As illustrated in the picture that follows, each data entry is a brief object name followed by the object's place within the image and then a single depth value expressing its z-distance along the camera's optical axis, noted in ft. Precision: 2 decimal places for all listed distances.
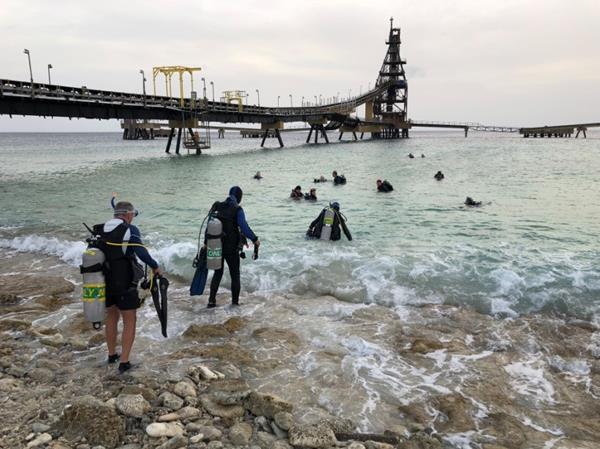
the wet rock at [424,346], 21.97
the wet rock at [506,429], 15.33
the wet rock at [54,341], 21.73
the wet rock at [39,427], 14.28
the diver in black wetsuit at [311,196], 70.18
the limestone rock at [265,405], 15.79
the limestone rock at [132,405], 15.15
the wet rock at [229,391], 16.30
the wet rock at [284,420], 15.05
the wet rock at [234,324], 24.41
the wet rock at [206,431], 14.32
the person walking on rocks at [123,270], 17.43
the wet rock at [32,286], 29.94
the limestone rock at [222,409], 15.65
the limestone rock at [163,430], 14.25
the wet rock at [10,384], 16.89
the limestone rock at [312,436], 14.12
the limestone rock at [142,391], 16.30
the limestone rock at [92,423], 14.01
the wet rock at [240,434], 14.28
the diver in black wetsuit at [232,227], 25.98
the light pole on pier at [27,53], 129.24
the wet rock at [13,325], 23.49
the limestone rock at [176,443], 13.66
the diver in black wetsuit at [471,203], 65.10
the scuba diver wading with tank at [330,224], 43.75
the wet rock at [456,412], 16.08
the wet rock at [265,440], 14.25
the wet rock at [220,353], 20.62
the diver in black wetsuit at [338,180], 91.71
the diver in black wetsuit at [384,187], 81.71
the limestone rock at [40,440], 13.57
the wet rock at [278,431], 14.84
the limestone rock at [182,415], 15.08
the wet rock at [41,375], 17.93
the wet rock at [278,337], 22.43
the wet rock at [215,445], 13.81
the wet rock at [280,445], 14.02
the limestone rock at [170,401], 15.90
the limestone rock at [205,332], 23.25
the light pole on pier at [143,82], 184.25
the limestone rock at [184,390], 16.72
